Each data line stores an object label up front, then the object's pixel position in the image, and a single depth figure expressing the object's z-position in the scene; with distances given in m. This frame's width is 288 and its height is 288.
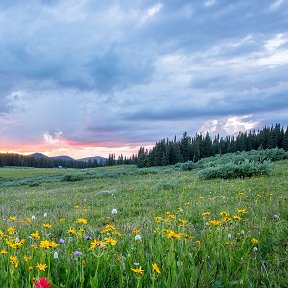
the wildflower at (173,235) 3.30
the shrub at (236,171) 17.55
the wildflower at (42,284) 1.65
